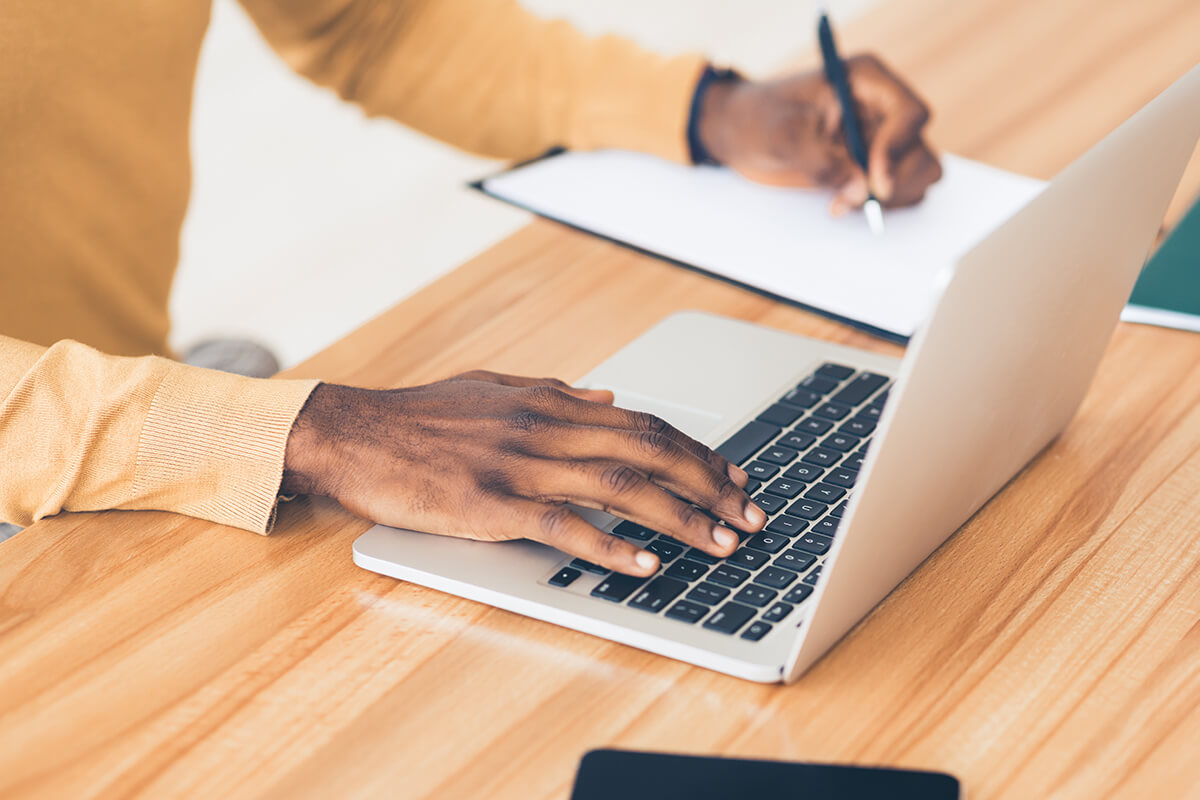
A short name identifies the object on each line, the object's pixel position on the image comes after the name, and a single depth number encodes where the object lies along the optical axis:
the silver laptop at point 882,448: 1.05
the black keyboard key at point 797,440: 1.25
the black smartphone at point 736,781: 1.05
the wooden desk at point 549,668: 1.08
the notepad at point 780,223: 1.42
